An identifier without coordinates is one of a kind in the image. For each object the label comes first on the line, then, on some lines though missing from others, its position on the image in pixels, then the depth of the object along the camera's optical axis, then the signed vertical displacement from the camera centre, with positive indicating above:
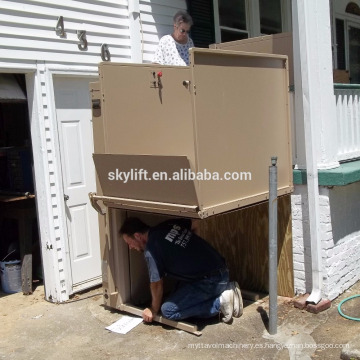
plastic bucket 5.48 -1.30
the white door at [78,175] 5.12 -0.20
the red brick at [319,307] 4.47 -1.52
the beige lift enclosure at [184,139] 3.72 +0.08
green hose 4.31 -1.56
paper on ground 4.29 -1.53
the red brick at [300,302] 4.55 -1.50
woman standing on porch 5.33 +1.15
